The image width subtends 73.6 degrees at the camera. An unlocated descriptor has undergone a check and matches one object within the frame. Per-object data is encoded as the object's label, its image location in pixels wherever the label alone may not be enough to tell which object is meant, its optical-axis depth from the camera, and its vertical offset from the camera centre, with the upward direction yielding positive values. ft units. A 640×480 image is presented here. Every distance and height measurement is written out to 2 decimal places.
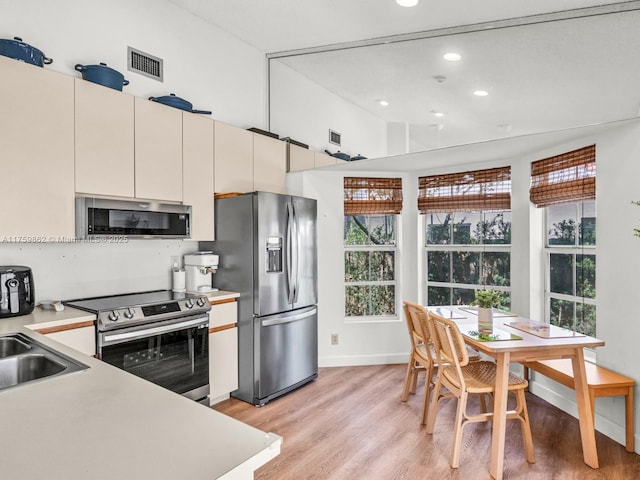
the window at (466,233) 13.60 +0.16
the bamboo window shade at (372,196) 15.14 +1.52
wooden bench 8.81 -3.10
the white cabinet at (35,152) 7.88 +1.69
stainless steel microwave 8.96 +0.48
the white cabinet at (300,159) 14.47 +2.78
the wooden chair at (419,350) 10.19 -2.94
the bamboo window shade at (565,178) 10.45 +1.57
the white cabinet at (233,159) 12.03 +2.33
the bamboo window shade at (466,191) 13.43 +1.56
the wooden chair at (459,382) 8.34 -2.99
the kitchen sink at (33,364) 5.28 -1.57
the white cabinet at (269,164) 13.20 +2.39
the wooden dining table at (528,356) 8.05 -2.36
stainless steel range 8.72 -2.12
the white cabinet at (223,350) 11.02 -2.94
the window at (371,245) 15.20 -0.24
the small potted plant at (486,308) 9.88 -1.63
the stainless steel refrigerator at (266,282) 11.39 -1.20
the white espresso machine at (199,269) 11.62 -0.82
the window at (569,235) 10.83 +0.08
